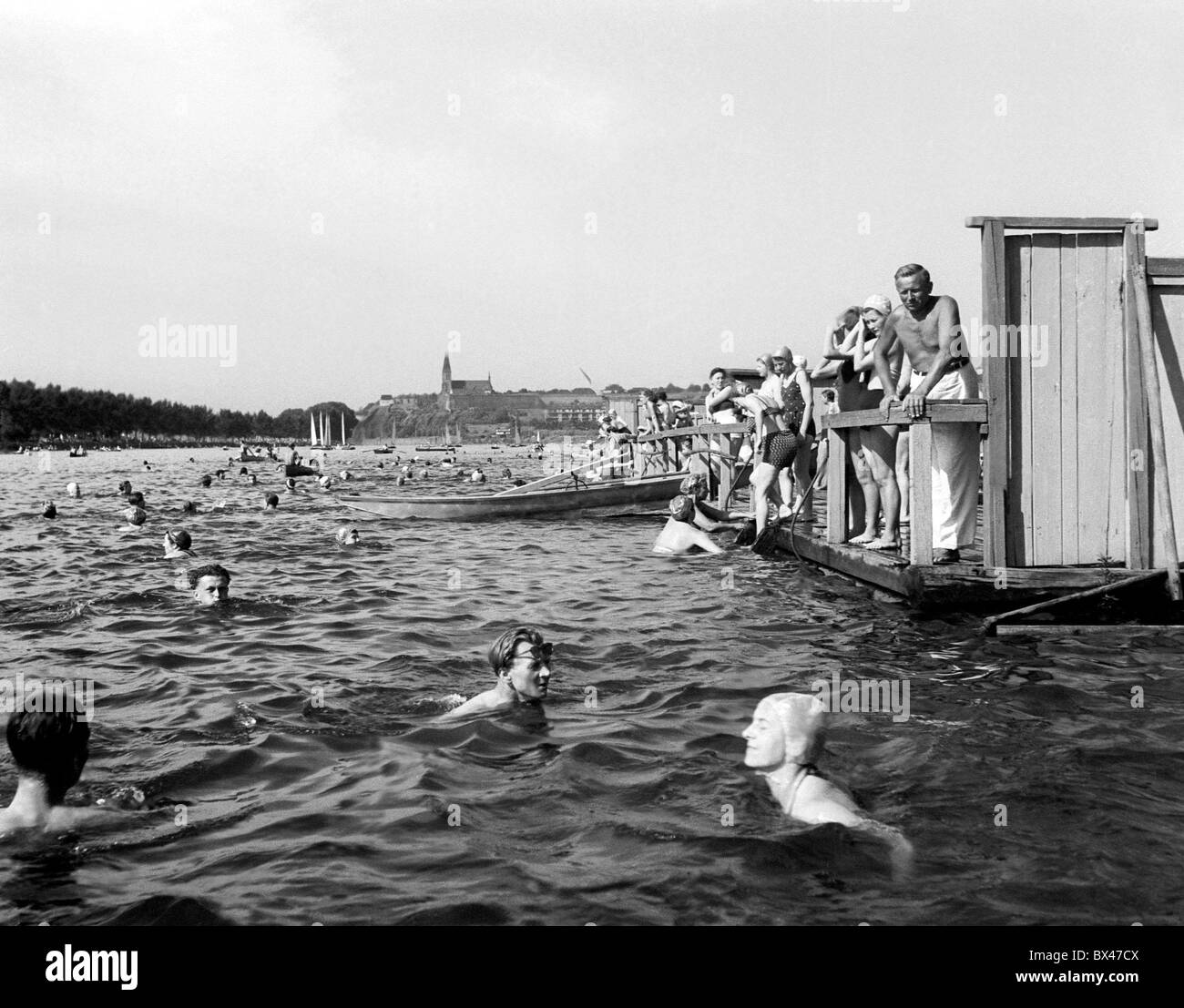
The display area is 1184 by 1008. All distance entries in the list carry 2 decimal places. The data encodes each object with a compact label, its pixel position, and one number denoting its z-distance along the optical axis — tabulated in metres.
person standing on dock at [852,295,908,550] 11.40
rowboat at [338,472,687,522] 23.11
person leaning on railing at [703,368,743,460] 20.07
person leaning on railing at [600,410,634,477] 30.98
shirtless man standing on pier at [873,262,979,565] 9.83
